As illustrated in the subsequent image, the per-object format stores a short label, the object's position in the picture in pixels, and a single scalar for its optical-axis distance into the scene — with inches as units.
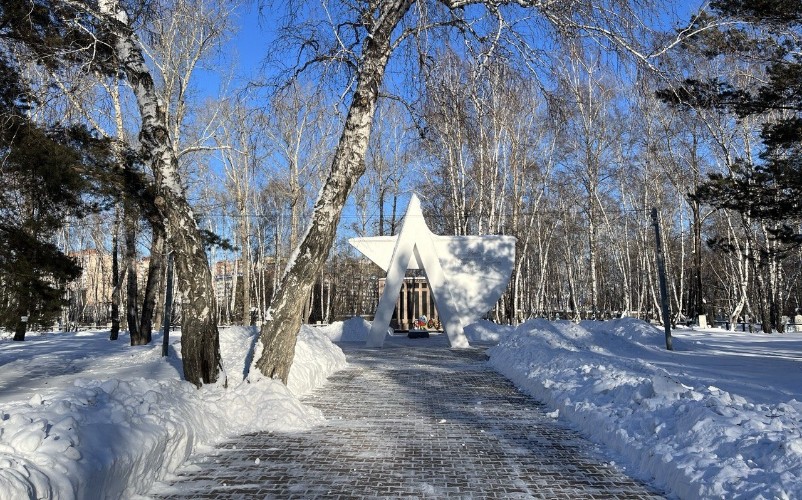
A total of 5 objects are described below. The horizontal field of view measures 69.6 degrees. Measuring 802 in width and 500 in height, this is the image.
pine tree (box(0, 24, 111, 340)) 372.5
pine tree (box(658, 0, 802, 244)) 448.8
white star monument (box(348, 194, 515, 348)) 816.3
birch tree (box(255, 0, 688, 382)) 306.5
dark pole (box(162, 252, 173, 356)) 556.1
